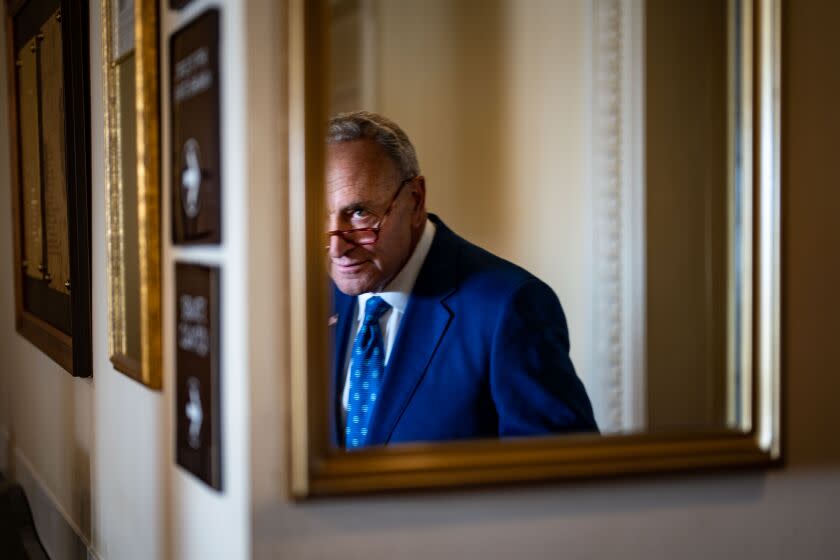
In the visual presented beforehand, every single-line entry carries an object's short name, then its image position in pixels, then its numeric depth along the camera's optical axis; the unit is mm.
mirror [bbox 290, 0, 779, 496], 1578
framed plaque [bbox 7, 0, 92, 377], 2193
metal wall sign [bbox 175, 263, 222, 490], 1437
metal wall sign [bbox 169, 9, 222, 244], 1412
